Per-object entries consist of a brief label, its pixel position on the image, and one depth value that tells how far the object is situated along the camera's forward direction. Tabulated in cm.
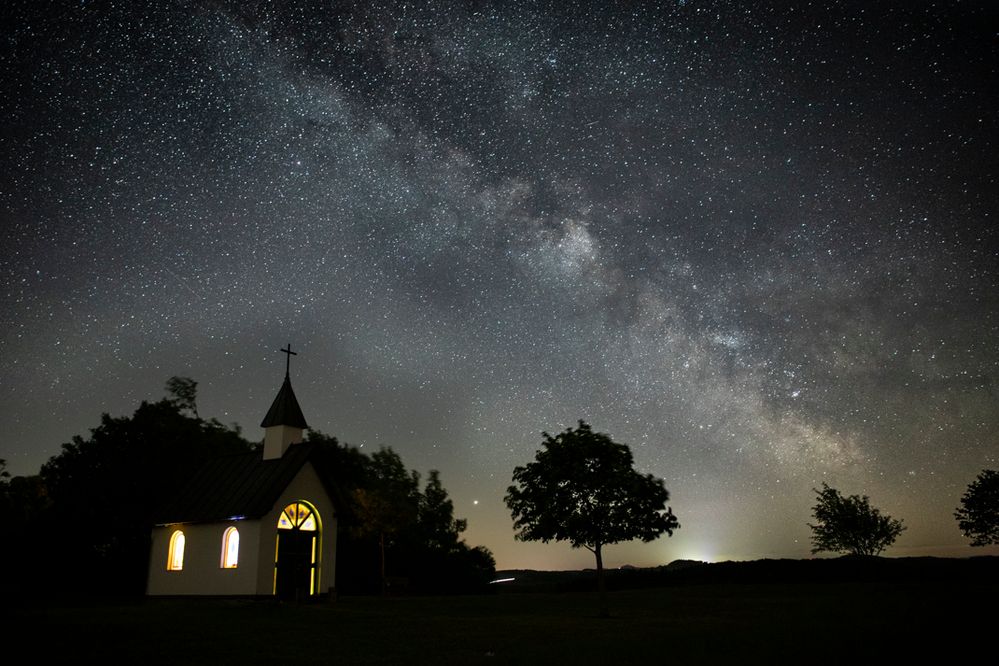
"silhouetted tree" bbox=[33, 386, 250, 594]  3953
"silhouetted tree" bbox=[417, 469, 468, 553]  4809
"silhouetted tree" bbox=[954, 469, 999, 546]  6494
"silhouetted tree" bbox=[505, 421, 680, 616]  2398
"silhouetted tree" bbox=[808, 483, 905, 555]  6900
